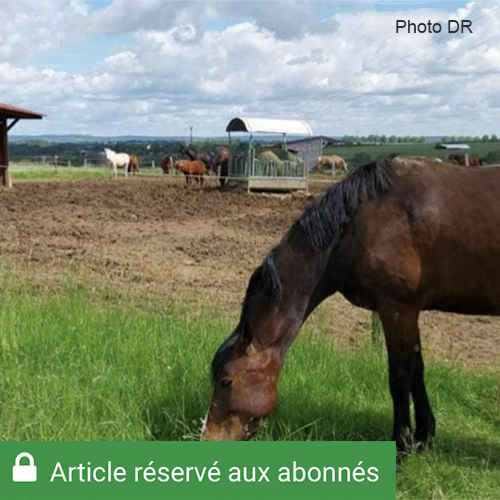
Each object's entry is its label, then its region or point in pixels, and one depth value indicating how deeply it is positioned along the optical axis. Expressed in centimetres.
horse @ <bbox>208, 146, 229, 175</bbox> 2675
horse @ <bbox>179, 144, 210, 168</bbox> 3212
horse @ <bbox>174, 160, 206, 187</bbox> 2707
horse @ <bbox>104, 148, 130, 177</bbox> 3772
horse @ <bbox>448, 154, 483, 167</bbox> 2517
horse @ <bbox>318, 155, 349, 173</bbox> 4362
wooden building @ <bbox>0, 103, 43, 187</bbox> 2403
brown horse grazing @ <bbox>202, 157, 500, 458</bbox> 408
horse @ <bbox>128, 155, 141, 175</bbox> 3875
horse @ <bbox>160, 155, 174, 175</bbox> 3678
